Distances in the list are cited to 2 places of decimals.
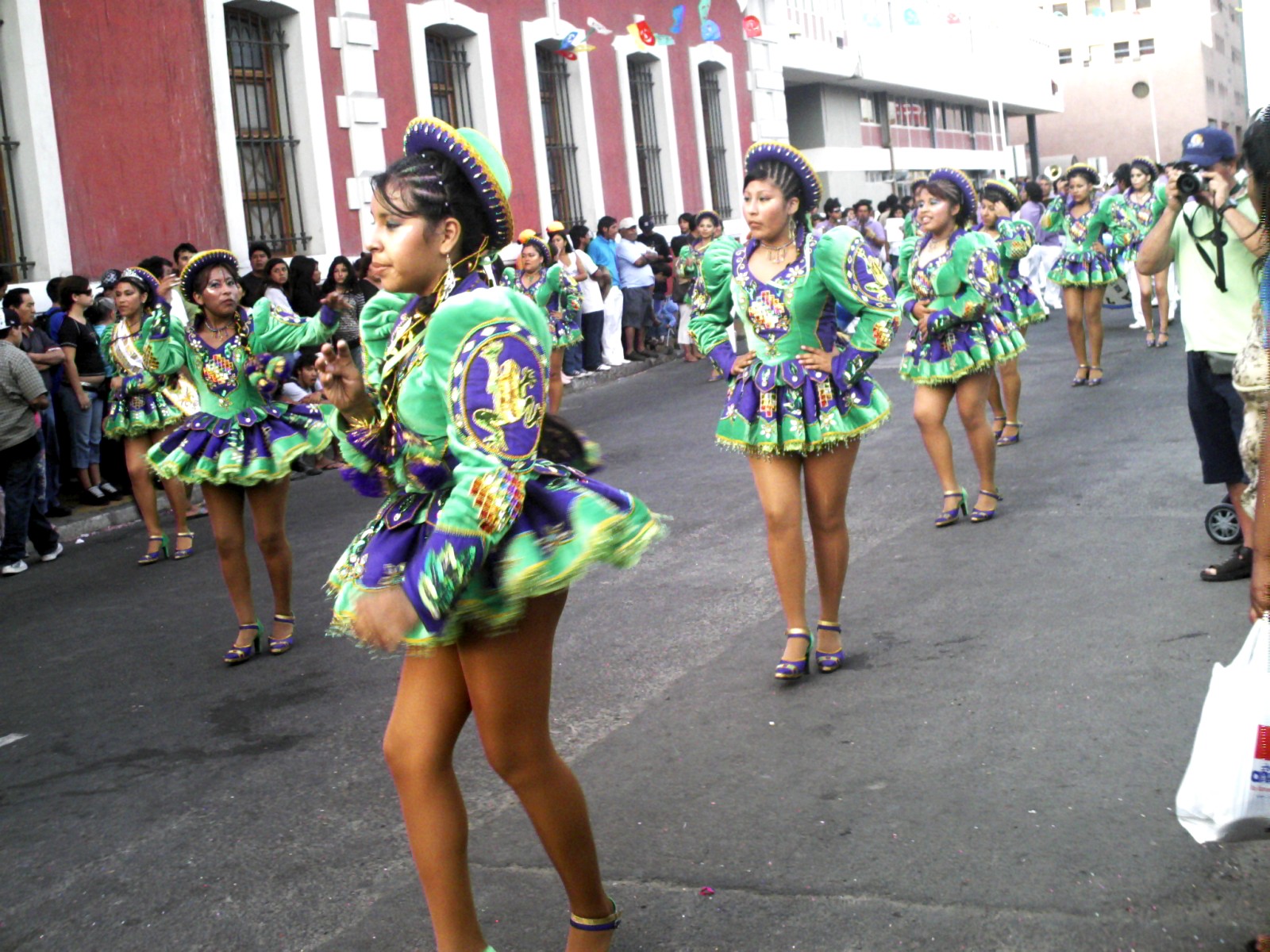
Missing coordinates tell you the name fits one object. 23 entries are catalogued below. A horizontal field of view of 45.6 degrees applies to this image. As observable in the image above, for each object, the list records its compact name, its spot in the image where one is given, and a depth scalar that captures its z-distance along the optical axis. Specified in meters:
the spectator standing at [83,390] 12.10
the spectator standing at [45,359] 11.69
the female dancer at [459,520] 2.98
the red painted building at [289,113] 14.38
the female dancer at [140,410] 9.80
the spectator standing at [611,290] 20.81
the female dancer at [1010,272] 10.54
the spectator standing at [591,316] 19.92
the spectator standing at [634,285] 21.38
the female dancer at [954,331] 8.44
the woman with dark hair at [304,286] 15.48
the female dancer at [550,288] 15.55
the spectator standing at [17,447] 9.74
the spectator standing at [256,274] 14.51
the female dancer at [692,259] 17.64
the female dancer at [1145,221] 15.68
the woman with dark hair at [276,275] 14.52
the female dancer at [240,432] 6.73
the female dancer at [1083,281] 13.21
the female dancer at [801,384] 5.69
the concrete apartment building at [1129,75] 90.06
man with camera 5.68
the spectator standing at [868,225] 27.30
